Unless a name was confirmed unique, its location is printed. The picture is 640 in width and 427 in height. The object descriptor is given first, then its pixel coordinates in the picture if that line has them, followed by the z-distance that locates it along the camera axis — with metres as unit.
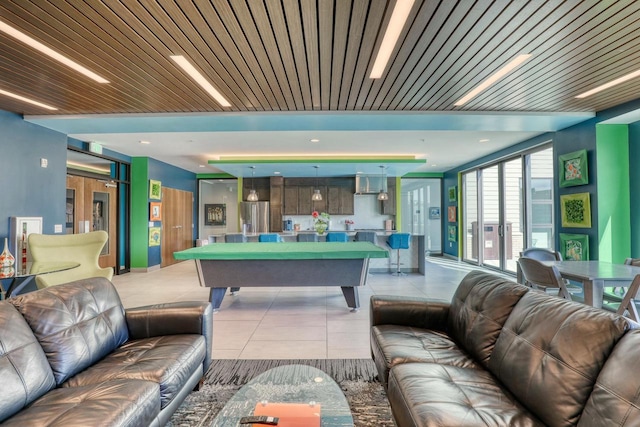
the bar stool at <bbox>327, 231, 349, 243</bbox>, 6.75
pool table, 4.30
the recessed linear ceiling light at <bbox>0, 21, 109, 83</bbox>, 2.43
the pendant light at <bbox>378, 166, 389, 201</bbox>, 8.70
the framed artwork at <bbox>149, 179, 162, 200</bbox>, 7.69
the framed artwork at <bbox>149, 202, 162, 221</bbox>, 7.68
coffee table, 1.52
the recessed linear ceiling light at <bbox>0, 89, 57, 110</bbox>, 3.62
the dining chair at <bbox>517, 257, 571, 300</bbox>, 3.01
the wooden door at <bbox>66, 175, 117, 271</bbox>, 6.23
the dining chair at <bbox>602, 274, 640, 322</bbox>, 2.56
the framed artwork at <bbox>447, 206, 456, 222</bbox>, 9.55
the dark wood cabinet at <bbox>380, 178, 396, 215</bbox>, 10.03
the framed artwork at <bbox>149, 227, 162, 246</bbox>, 7.71
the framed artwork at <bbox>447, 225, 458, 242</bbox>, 9.51
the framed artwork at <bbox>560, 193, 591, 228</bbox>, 4.62
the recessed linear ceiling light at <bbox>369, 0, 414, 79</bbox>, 2.22
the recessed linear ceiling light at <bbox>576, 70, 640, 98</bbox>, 3.29
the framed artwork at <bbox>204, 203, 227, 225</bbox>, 11.41
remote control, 1.42
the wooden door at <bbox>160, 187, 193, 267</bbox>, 8.44
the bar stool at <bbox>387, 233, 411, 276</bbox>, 6.72
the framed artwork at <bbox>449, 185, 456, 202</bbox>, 9.55
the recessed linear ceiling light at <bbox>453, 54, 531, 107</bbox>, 2.97
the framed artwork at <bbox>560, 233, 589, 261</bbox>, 4.62
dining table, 2.68
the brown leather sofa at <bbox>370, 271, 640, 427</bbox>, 1.18
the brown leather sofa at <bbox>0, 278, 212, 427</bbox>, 1.43
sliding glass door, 6.21
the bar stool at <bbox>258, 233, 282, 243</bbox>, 6.59
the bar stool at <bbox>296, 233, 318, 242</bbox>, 7.07
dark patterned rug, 2.02
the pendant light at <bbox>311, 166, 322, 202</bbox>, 8.60
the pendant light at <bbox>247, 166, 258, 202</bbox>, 8.48
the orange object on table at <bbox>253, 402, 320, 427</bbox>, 1.45
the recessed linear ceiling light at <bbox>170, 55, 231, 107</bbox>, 2.94
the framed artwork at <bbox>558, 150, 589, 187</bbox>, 4.62
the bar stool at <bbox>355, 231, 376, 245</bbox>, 7.08
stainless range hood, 9.38
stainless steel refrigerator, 9.66
